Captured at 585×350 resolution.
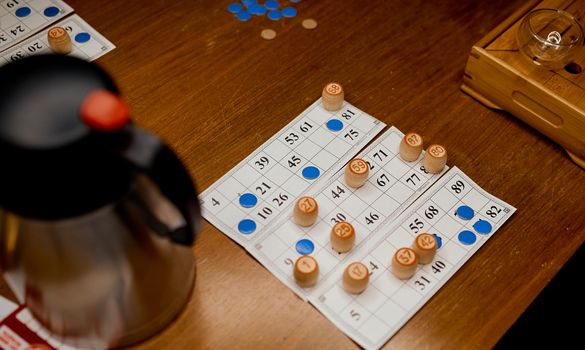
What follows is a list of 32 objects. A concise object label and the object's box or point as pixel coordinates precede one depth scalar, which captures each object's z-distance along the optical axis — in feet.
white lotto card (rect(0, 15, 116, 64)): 3.45
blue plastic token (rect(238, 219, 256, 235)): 2.86
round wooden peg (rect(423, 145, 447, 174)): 3.04
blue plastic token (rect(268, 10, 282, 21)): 3.75
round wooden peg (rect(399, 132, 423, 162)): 3.06
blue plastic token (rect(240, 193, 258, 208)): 2.94
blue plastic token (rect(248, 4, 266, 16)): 3.77
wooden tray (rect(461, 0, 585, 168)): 3.10
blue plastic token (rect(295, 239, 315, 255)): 2.80
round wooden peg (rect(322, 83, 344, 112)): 3.25
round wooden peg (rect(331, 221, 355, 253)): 2.73
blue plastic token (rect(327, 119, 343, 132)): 3.24
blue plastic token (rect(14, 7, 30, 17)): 3.62
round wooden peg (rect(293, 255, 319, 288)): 2.65
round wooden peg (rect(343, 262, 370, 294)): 2.61
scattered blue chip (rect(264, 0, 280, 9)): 3.80
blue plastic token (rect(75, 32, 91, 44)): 3.56
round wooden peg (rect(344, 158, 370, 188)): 2.94
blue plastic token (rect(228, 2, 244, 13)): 3.77
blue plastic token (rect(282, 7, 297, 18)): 3.77
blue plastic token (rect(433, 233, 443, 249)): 2.85
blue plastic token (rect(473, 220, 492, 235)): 2.90
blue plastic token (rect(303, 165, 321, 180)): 3.05
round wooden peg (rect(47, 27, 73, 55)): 3.41
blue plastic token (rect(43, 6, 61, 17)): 3.64
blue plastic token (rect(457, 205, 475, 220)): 2.95
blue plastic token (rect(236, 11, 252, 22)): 3.73
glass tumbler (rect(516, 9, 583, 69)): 3.18
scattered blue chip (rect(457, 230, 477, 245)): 2.86
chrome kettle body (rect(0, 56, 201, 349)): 1.86
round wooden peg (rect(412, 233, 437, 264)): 2.72
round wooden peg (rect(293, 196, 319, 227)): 2.80
